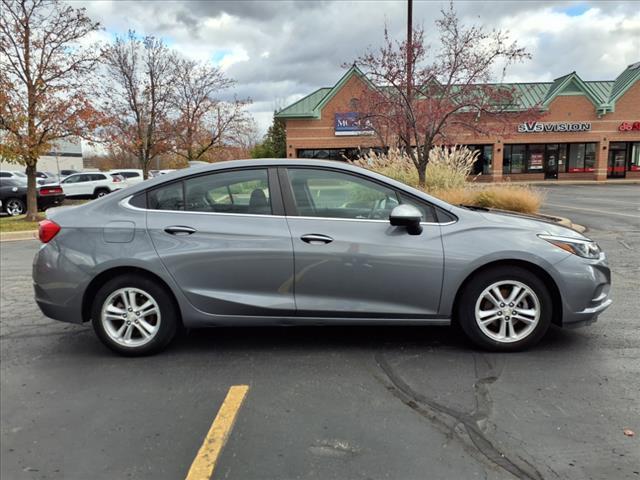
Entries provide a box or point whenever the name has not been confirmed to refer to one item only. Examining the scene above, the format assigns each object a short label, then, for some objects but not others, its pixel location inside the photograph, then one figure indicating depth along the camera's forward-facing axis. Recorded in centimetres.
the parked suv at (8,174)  2542
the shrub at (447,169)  1385
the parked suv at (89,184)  2467
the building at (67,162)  6981
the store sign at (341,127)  3606
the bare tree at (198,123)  2361
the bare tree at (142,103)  2109
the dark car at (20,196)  1781
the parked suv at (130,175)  2689
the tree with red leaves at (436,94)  1331
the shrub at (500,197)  1117
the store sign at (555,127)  3738
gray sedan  381
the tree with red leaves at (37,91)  1328
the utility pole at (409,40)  1321
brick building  3703
